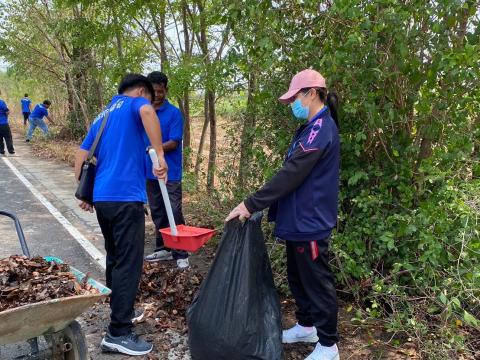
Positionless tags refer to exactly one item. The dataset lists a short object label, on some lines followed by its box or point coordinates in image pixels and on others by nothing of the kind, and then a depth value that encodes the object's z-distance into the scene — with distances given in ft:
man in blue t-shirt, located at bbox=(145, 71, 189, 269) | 15.65
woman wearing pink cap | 9.61
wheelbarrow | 7.98
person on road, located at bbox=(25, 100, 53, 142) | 54.03
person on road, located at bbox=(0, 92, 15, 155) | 43.82
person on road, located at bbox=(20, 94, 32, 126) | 68.18
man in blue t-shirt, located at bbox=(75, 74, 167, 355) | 10.83
